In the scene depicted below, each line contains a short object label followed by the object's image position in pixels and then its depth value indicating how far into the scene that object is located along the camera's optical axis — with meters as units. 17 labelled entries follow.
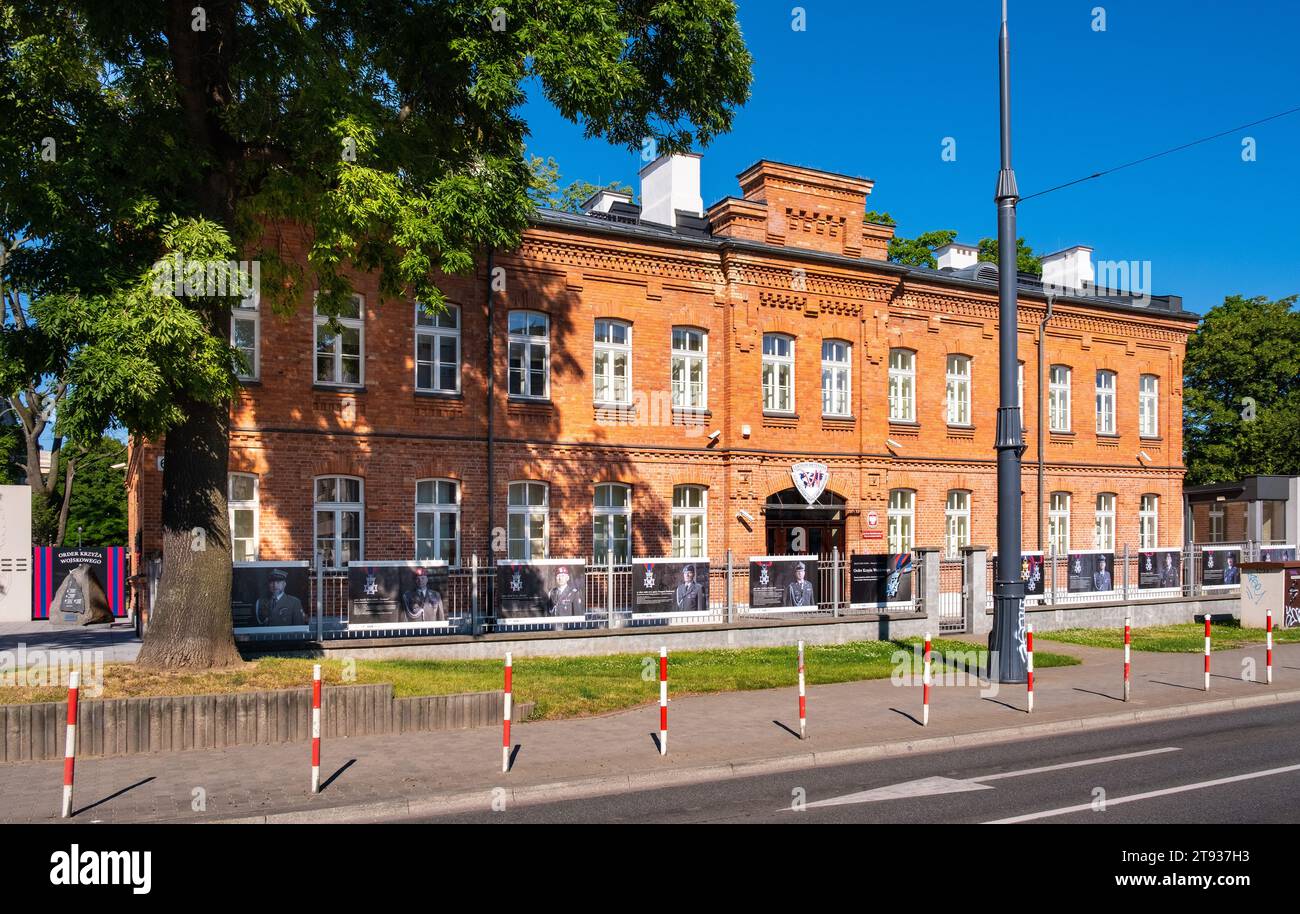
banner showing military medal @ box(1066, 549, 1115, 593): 25.17
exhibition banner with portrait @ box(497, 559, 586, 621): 18.61
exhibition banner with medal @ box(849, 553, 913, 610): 21.95
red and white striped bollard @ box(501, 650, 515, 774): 9.83
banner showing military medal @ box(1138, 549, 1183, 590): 26.03
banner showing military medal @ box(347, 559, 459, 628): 17.34
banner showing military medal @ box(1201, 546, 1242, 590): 27.28
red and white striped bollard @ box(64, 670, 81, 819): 8.35
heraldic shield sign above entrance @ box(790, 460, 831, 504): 25.70
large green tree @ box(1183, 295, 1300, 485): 46.16
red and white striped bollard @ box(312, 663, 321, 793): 9.15
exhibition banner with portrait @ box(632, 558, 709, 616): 19.73
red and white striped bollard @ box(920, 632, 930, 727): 12.28
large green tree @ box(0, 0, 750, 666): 11.41
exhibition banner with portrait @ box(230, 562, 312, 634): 16.42
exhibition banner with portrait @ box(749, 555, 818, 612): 20.88
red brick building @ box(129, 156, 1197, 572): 20.97
